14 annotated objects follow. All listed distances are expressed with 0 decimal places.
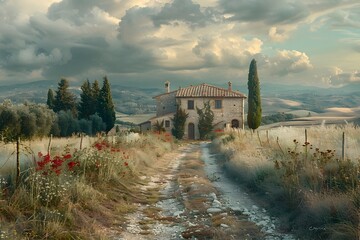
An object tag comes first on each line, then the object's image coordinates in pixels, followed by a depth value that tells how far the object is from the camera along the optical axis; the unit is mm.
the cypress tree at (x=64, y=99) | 49625
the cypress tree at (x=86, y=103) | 50844
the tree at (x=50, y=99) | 50938
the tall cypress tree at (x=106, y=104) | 50156
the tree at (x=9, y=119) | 30312
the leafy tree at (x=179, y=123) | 48750
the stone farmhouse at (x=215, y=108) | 50062
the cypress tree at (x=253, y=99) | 42719
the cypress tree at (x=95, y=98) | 50928
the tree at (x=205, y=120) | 49312
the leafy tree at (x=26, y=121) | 32103
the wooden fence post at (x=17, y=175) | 7770
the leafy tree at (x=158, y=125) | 48425
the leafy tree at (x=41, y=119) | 34125
